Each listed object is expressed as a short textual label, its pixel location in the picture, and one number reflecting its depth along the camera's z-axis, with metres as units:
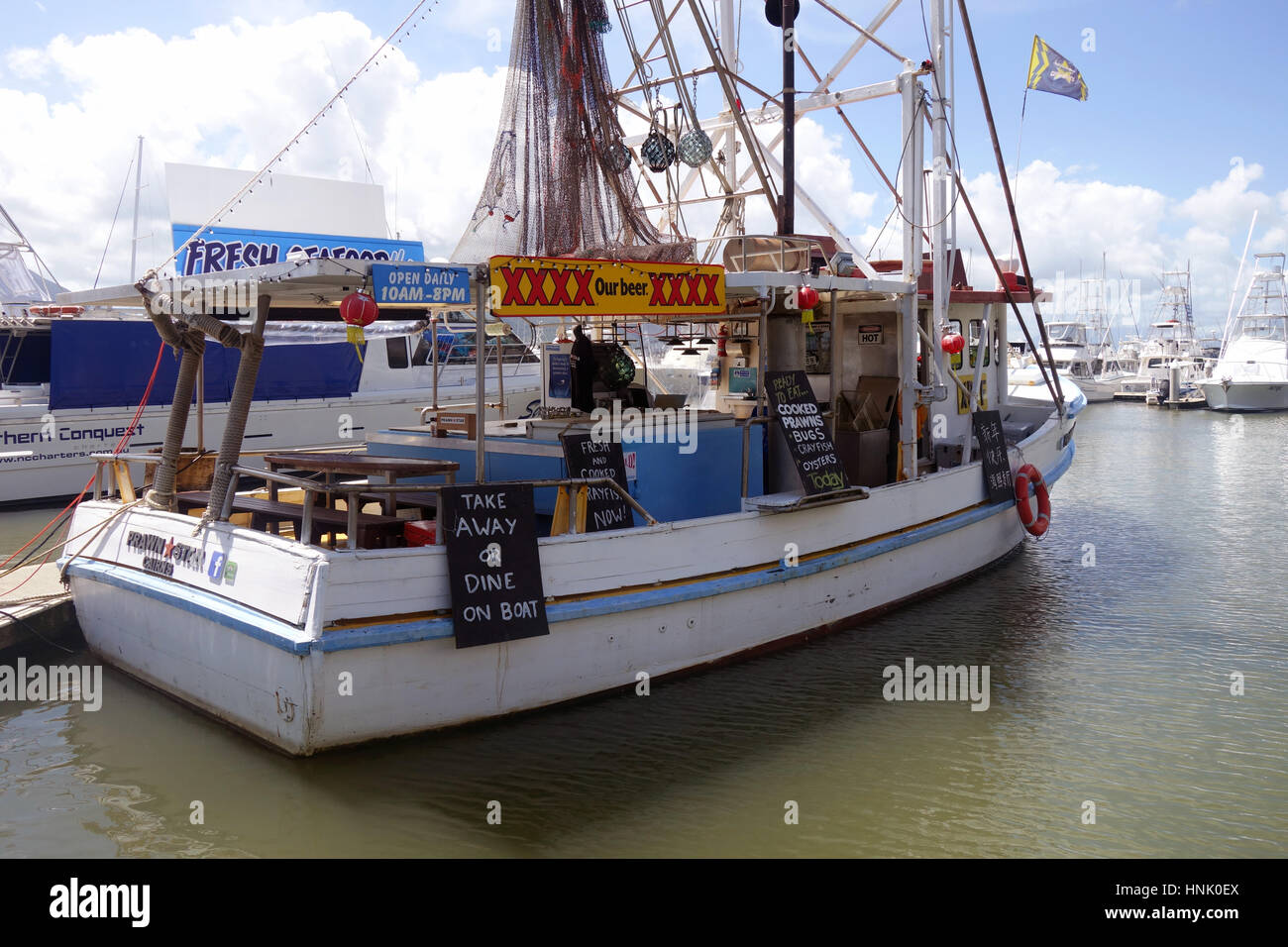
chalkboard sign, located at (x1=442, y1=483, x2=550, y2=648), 6.04
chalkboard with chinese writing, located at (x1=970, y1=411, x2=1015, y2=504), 10.73
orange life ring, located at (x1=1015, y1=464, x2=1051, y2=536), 11.37
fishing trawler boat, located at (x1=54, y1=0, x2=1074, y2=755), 5.98
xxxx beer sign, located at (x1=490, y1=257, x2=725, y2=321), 6.23
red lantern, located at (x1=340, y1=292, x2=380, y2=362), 5.88
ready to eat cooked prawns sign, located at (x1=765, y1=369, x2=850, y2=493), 8.02
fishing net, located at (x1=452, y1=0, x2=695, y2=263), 7.88
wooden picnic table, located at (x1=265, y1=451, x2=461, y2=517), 6.55
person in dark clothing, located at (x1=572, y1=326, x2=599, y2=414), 9.09
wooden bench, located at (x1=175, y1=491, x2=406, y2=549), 6.57
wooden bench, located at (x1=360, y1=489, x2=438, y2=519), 7.61
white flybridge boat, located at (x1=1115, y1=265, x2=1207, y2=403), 46.84
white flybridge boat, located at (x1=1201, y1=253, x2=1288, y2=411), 40.72
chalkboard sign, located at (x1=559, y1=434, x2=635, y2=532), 7.19
